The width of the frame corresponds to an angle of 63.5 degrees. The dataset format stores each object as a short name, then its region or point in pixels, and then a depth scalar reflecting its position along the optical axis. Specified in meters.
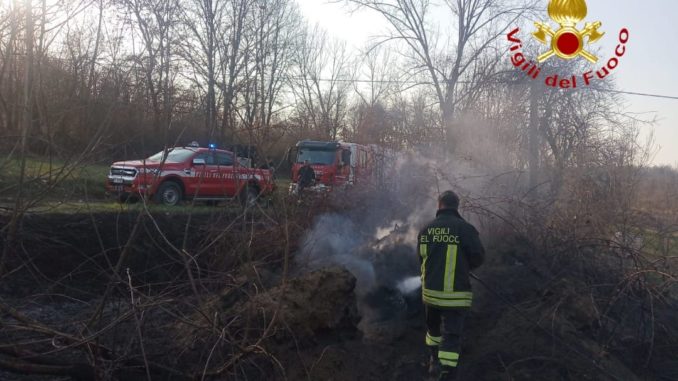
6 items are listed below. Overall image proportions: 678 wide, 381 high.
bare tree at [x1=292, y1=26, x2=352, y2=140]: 31.74
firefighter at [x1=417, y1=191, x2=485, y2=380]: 5.14
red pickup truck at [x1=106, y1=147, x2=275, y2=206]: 13.20
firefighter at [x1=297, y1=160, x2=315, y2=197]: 13.18
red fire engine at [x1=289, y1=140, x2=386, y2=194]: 11.63
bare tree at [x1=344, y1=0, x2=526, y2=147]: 24.03
